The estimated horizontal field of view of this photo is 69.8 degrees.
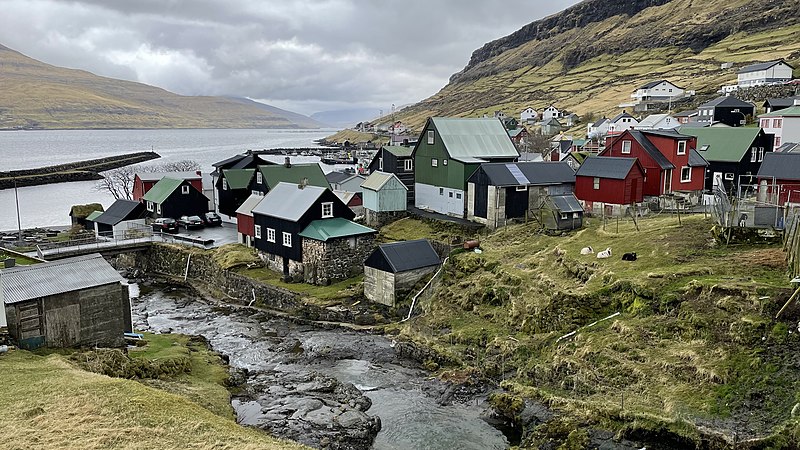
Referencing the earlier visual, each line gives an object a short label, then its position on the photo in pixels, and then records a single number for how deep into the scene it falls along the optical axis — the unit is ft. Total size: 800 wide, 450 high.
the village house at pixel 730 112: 243.60
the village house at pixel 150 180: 187.52
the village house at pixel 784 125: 188.34
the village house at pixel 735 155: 159.63
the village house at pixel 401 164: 177.27
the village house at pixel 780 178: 112.88
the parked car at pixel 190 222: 177.47
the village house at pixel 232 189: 182.70
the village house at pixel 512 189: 138.10
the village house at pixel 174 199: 178.40
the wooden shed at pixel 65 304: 77.82
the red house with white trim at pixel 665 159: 133.59
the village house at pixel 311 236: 127.65
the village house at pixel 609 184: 127.65
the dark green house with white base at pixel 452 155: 154.30
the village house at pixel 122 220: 168.66
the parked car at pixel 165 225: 170.30
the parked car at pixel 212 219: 185.06
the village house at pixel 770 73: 329.31
